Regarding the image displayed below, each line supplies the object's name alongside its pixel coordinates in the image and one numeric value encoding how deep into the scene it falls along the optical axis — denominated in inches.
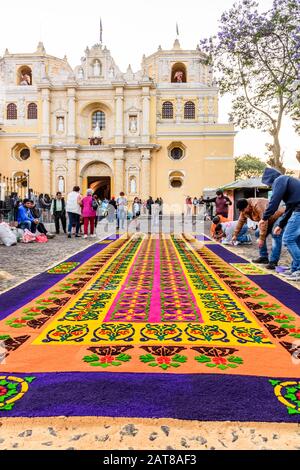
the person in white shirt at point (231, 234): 357.7
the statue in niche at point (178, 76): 1186.8
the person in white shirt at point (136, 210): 826.8
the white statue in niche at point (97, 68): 1172.5
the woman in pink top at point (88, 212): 422.7
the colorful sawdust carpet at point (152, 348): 68.2
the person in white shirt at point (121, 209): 588.2
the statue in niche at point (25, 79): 1218.6
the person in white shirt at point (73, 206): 422.6
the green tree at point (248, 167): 1696.6
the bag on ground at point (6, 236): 341.1
